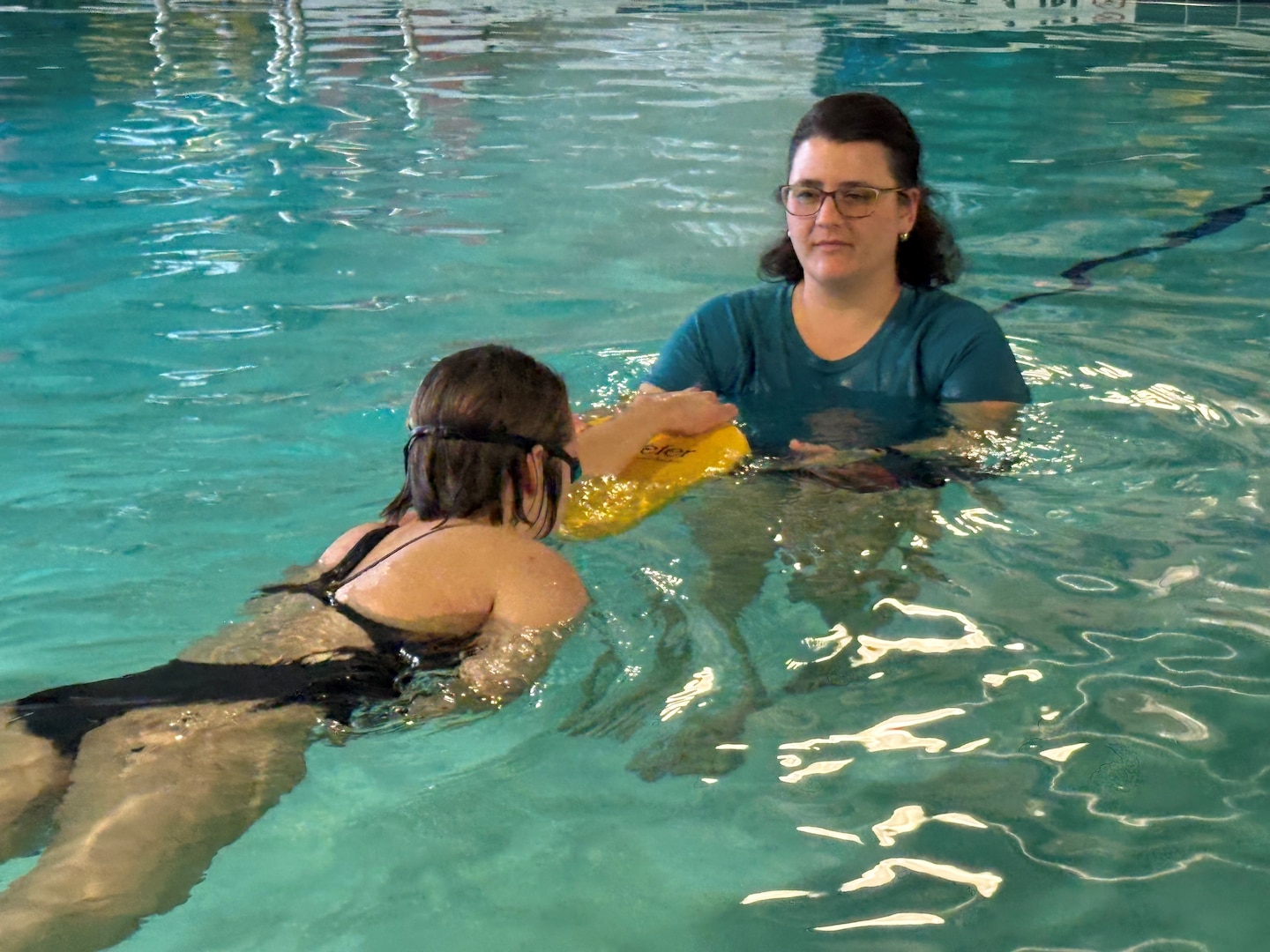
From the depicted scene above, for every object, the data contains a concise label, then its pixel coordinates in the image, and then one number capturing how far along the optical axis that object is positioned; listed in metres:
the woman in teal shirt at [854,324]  3.70
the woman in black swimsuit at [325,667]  2.32
